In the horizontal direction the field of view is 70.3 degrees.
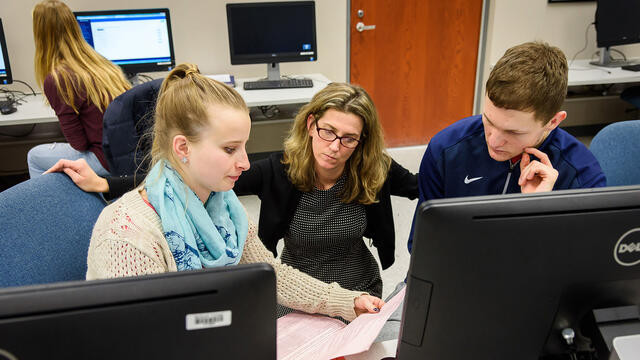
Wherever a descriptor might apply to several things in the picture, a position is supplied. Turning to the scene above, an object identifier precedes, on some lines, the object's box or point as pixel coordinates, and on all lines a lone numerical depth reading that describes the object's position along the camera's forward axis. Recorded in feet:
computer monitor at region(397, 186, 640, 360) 1.87
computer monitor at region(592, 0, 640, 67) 11.30
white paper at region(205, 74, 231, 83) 10.10
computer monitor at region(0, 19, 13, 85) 9.36
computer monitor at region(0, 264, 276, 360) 1.49
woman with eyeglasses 4.47
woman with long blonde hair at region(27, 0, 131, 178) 7.01
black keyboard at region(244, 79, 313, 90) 9.90
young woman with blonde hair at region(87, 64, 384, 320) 2.89
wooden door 11.98
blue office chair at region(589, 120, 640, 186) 4.60
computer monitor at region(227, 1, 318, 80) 9.83
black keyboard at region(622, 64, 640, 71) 11.05
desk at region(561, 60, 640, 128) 13.52
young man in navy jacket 3.56
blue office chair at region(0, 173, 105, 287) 2.93
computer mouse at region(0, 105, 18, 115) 8.73
